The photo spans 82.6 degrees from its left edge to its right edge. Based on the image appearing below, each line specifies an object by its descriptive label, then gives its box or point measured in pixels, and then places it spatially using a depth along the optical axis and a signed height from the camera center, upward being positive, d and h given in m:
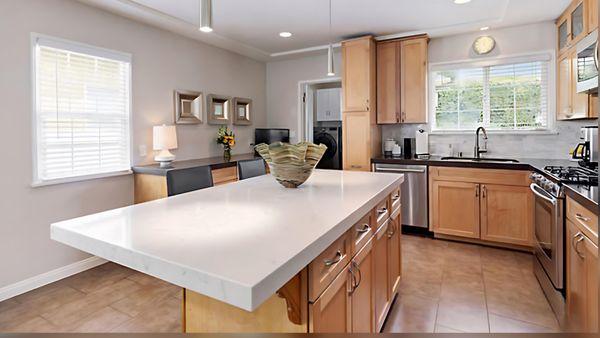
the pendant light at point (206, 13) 1.45 +0.64
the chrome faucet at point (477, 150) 4.01 +0.13
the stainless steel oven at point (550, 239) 2.17 -0.55
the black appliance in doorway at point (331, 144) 5.50 +0.29
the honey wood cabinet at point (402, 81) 4.10 +1.00
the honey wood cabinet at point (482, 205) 3.38 -0.45
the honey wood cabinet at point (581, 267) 1.63 -0.57
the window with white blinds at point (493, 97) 3.79 +0.75
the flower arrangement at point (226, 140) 4.31 +0.29
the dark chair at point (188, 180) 2.09 -0.11
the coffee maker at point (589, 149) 2.59 +0.09
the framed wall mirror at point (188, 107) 3.89 +0.67
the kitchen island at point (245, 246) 0.86 -0.25
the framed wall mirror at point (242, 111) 4.78 +0.75
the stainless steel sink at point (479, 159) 3.85 +0.02
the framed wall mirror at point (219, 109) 4.36 +0.71
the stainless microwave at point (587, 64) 2.39 +0.75
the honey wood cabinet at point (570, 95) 2.88 +0.61
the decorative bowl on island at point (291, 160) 1.91 +0.01
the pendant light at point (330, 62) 2.60 +0.77
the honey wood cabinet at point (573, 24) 2.79 +1.23
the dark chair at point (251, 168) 2.68 -0.05
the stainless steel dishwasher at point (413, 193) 3.86 -0.37
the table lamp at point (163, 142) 3.46 +0.22
